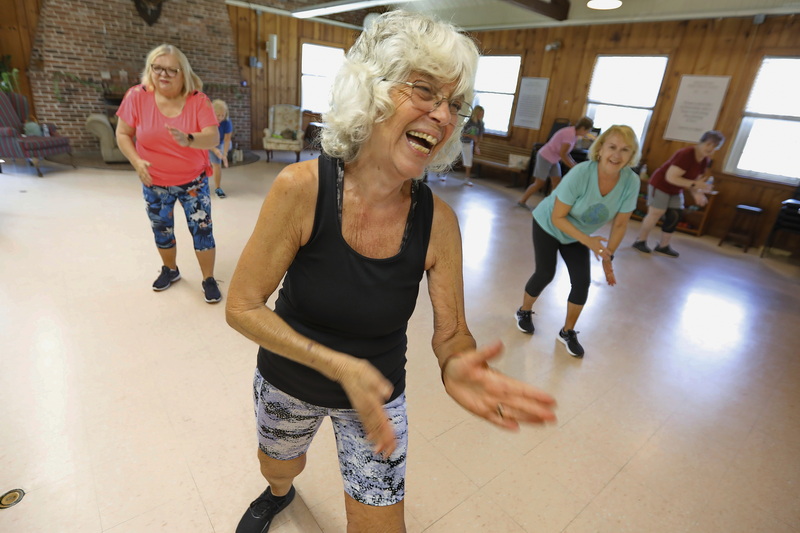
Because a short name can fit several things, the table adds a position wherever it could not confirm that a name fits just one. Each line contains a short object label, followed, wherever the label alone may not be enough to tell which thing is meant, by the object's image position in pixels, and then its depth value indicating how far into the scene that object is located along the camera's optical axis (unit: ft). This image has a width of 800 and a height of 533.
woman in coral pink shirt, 7.87
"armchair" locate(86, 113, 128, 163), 21.43
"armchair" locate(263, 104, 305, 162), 26.68
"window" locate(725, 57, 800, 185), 18.02
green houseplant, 20.45
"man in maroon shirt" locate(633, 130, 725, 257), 15.12
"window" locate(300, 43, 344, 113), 31.83
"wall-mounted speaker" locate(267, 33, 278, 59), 28.32
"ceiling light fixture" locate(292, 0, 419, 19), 23.63
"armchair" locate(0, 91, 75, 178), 18.07
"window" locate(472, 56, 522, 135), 28.19
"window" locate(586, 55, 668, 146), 21.98
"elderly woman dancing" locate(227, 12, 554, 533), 2.98
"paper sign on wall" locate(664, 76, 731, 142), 19.74
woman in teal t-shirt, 7.72
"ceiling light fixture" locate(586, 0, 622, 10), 16.86
